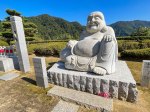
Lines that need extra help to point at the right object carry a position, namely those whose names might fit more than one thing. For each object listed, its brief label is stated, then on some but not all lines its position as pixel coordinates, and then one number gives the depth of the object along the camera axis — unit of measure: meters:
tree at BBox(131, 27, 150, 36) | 18.35
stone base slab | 2.39
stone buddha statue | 2.83
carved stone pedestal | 2.58
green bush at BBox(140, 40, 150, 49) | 6.51
